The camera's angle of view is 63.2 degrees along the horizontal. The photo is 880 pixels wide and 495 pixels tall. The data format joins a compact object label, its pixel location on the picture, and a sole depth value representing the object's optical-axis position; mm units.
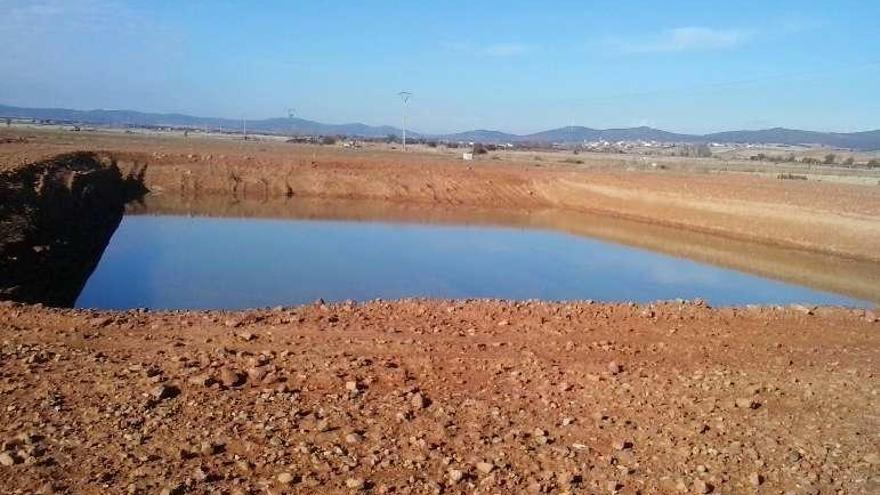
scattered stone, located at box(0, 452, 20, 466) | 4645
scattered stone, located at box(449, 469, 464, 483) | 4918
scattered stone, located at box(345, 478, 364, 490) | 4746
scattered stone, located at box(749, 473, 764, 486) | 5176
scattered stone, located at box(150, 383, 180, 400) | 5821
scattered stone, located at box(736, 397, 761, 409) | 6578
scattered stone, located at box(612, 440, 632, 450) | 5586
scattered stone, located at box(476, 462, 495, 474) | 5062
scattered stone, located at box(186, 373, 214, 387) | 6105
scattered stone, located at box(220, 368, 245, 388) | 6203
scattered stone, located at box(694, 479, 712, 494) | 5008
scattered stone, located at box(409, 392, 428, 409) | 6086
